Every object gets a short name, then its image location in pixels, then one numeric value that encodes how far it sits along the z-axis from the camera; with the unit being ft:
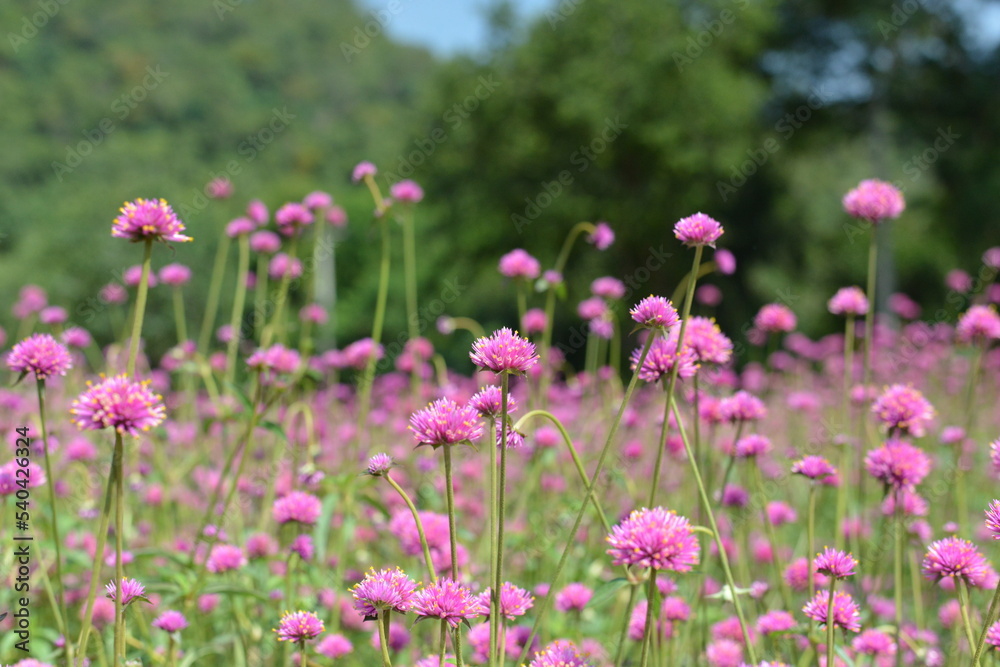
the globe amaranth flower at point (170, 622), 3.58
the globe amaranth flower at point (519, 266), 4.55
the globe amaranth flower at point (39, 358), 3.36
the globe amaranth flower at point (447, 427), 3.30
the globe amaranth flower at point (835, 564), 3.38
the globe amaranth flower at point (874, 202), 4.04
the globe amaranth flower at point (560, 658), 3.35
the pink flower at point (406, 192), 4.99
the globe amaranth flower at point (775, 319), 4.22
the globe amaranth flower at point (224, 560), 3.93
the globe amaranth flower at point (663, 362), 3.54
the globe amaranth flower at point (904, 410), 3.82
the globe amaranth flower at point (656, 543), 3.23
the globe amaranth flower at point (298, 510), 3.82
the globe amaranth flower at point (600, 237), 4.42
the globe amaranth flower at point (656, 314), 3.36
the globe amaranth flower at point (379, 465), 3.36
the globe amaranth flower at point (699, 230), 3.43
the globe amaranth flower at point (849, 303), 4.12
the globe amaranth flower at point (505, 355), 3.32
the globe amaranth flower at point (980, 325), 4.14
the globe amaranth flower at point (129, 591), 3.32
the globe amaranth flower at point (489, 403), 3.36
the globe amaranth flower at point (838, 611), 3.47
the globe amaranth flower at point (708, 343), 3.67
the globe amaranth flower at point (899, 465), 3.71
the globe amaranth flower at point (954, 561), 3.44
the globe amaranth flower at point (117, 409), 3.19
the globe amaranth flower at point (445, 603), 3.25
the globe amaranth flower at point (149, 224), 3.29
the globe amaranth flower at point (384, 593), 3.28
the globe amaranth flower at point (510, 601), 3.38
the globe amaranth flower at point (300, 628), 3.34
